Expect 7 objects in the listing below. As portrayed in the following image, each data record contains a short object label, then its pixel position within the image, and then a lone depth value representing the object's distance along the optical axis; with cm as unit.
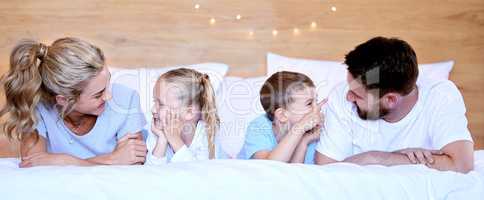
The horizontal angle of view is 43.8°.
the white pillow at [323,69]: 227
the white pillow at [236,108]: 213
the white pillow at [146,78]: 217
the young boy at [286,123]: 180
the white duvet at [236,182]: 124
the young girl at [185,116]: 183
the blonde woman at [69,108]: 169
